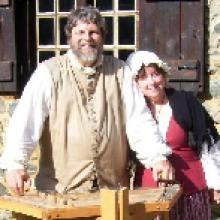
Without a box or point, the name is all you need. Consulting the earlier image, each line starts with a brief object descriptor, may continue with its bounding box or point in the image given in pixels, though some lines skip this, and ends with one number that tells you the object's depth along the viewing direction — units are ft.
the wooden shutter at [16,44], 19.18
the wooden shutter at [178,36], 17.97
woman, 14.26
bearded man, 13.23
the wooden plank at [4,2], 19.19
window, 19.38
